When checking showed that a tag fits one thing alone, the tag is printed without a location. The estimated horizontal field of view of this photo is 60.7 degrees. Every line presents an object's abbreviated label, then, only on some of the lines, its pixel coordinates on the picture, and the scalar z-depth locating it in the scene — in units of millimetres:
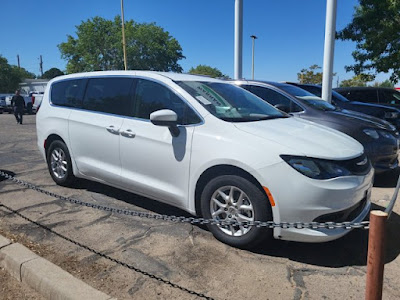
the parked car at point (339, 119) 5188
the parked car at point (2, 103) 26844
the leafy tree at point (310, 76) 54656
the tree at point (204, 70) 82294
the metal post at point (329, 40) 8547
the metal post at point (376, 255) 1602
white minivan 2865
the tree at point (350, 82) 58066
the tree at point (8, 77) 54469
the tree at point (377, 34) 11578
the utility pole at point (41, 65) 90469
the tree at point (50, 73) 98669
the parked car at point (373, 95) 10930
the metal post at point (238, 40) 10961
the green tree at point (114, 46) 46688
